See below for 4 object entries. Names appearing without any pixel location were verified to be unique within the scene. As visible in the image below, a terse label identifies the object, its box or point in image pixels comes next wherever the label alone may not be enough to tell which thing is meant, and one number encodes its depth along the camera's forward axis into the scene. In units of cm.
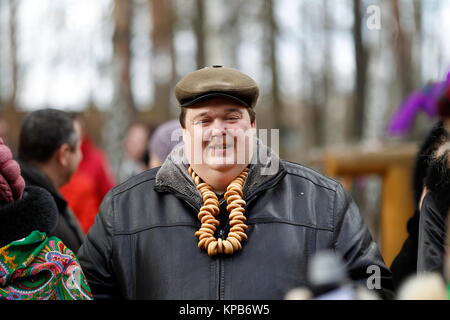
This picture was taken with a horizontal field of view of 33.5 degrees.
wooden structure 719
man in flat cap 286
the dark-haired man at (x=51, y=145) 450
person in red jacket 580
